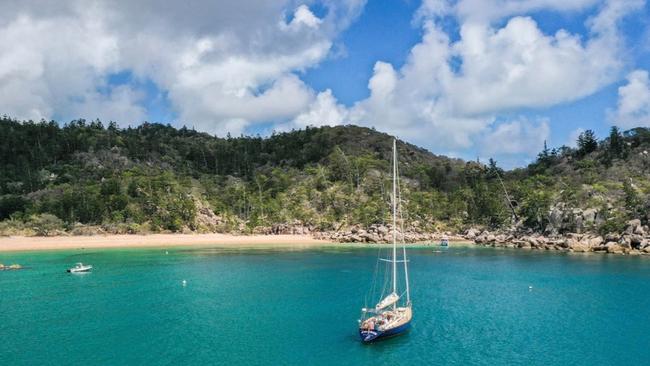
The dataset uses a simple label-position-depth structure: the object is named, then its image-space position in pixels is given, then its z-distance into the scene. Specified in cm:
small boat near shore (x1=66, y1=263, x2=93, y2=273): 8425
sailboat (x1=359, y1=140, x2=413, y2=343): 4428
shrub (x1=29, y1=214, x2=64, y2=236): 13988
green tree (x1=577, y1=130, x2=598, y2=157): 19488
